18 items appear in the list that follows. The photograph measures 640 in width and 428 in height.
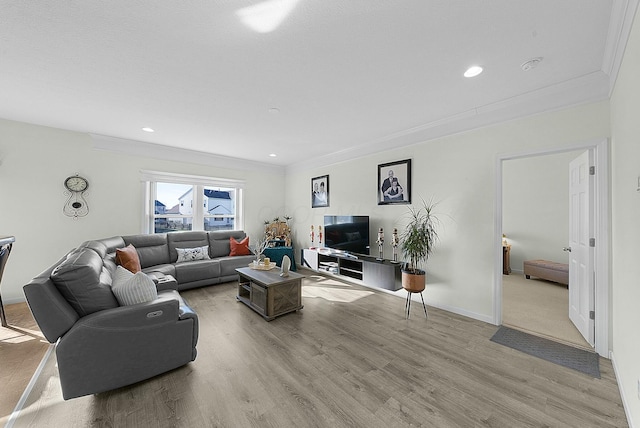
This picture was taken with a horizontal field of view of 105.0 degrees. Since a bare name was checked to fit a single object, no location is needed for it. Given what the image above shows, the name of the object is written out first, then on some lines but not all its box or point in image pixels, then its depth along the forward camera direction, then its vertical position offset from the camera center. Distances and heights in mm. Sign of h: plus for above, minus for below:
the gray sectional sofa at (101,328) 1608 -833
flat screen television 4266 -321
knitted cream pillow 1967 -614
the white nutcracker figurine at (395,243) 3868 -433
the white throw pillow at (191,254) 4422 -722
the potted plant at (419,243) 3115 -363
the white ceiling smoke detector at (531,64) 2029 +1295
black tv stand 3629 -904
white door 2420 -369
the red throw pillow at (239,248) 5004 -679
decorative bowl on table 3641 -763
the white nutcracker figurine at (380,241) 4070 -422
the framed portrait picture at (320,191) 5238 +527
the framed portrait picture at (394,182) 3795 +537
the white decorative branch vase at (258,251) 3823 -581
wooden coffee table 3004 -1001
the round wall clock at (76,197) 3842 +279
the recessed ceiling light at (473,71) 2145 +1300
